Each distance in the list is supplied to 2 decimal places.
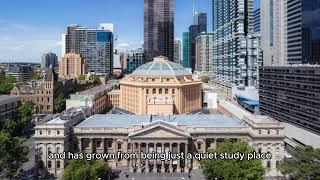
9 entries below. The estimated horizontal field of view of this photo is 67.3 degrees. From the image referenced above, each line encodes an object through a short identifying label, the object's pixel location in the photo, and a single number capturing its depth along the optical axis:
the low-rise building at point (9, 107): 84.59
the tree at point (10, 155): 52.58
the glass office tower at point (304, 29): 93.15
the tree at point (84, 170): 48.48
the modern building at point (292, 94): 68.95
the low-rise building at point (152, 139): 60.29
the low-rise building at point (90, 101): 90.04
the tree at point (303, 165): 49.09
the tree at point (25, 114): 87.41
